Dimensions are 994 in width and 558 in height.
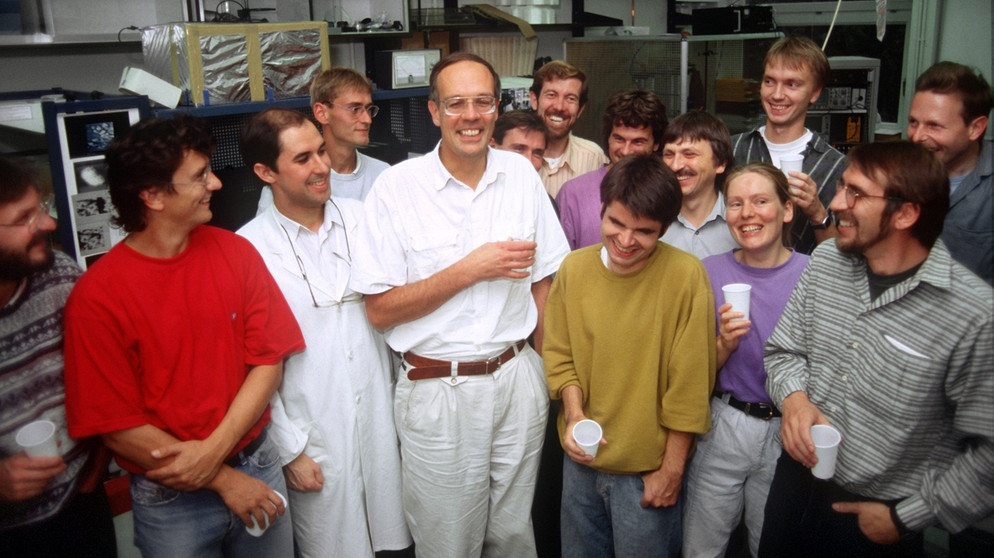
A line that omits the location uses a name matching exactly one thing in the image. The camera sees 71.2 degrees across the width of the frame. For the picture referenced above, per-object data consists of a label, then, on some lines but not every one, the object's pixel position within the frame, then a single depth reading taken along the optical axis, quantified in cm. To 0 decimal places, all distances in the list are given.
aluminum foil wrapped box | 271
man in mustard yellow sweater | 169
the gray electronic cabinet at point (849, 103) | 383
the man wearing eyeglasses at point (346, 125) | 259
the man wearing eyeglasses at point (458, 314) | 185
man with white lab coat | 189
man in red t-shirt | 147
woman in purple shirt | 177
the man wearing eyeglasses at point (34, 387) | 131
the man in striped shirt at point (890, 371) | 119
